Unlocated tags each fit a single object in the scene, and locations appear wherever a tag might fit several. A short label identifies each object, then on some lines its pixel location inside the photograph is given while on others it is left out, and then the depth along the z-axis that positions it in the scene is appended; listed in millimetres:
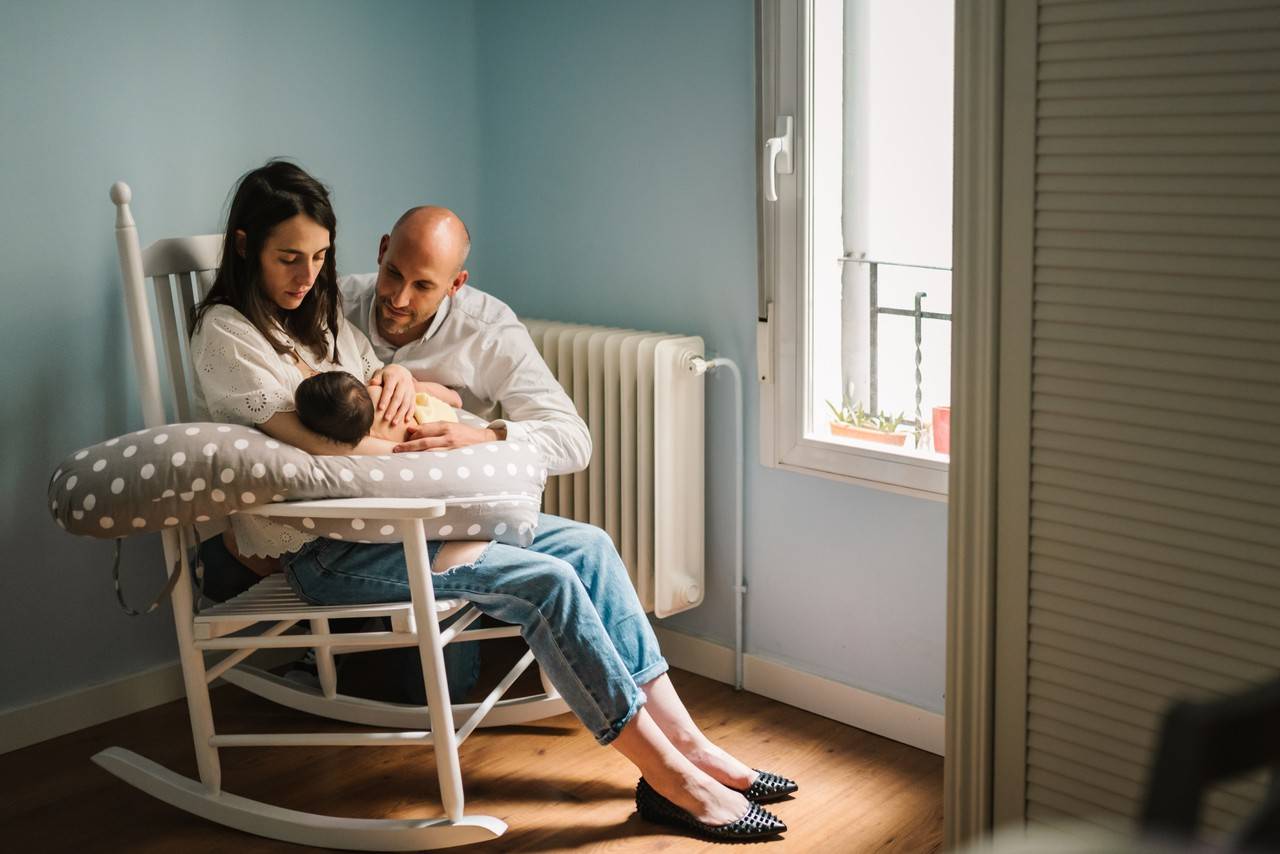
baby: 1902
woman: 1956
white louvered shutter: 1348
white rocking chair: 1899
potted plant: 2324
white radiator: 2479
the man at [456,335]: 2213
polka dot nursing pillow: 1794
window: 2196
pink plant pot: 2215
